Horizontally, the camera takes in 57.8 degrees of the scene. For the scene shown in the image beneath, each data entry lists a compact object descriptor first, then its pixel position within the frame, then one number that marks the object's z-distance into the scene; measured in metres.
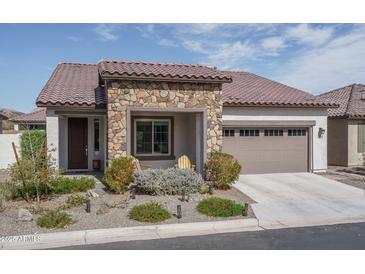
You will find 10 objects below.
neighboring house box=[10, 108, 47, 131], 23.64
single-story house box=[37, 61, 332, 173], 11.80
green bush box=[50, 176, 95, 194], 10.38
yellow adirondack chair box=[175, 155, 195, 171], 13.12
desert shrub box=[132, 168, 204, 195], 10.25
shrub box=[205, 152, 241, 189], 11.31
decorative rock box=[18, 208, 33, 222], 7.62
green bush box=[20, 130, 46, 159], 9.70
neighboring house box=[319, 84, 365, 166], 17.45
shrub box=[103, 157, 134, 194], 10.26
